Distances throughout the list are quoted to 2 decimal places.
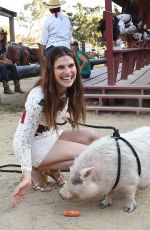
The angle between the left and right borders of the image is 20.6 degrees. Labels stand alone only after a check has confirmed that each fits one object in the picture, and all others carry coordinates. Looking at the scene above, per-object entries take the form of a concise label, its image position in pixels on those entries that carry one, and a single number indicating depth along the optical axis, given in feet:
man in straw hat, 20.56
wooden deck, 22.39
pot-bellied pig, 9.57
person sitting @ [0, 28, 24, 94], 25.94
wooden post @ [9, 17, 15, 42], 58.55
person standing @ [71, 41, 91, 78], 28.27
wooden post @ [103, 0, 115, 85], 23.63
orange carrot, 9.79
